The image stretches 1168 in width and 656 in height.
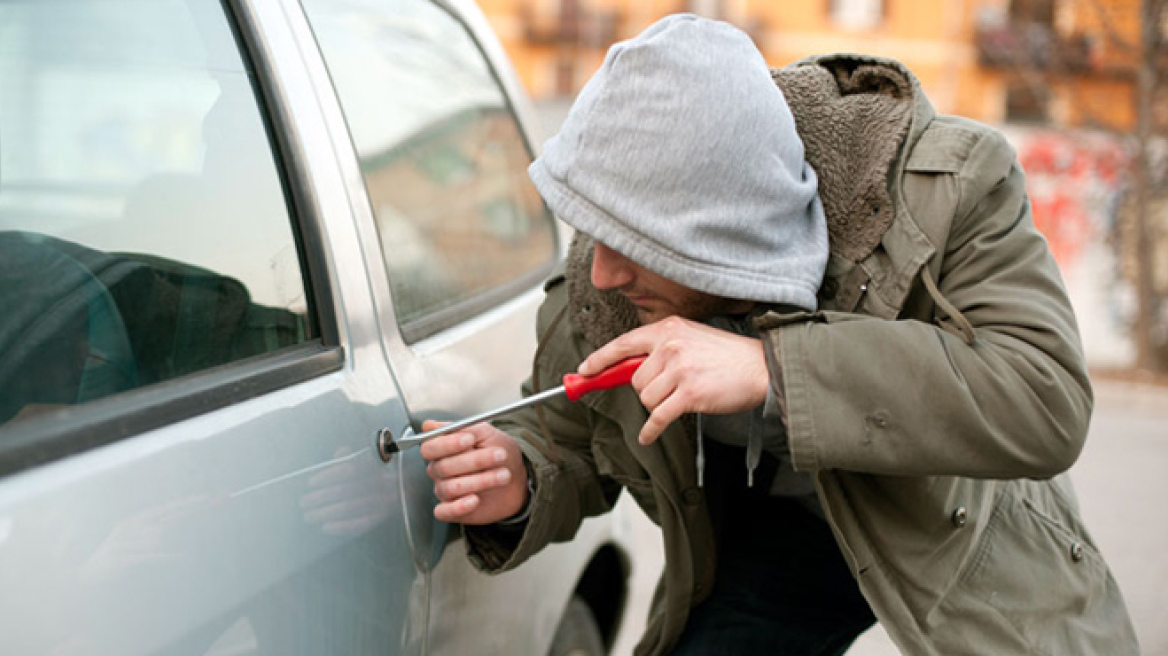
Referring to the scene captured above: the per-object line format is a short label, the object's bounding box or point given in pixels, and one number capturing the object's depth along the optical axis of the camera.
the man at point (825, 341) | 1.41
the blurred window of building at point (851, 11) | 23.00
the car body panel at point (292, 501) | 0.95
